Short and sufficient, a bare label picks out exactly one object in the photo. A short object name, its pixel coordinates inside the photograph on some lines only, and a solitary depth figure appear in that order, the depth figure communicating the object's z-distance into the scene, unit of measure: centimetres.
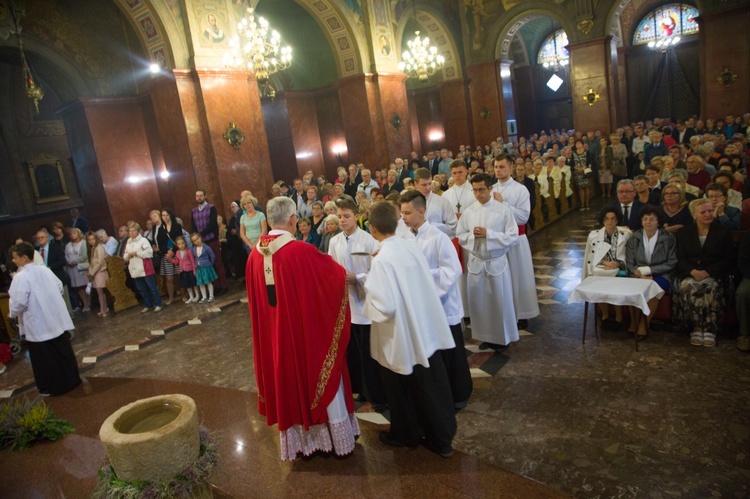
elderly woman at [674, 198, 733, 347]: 477
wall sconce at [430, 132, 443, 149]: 2125
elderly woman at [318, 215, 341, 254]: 540
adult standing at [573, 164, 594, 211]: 1230
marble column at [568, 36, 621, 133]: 1708
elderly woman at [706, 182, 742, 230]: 527
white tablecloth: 465
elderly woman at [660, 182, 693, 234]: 530
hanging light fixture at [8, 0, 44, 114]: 920
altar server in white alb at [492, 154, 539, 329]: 543
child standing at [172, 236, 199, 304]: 880
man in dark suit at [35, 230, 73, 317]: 888
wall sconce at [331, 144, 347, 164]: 1695
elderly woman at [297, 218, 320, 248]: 659
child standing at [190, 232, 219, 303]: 881
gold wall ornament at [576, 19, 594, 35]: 1697
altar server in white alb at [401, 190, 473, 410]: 382
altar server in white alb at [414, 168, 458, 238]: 560
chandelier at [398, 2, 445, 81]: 1453
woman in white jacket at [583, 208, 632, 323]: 532
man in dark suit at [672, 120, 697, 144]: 1365
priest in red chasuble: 326
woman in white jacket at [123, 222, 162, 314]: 865
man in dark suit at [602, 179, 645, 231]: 554
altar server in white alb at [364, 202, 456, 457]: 315
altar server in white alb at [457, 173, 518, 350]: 498
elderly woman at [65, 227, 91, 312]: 933
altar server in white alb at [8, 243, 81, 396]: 525
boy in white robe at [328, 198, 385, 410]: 422
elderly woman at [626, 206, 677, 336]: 502
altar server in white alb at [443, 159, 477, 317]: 577
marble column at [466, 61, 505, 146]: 1938
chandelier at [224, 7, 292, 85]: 984
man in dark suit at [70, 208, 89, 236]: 1204
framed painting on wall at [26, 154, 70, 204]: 1959
